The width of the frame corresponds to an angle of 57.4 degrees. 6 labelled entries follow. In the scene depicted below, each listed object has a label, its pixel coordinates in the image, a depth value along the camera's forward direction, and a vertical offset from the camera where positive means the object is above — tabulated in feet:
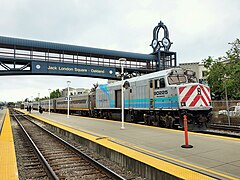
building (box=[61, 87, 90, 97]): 407.11 +26.08
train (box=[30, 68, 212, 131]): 37.85 +0.51
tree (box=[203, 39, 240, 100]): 74.74 +11.15
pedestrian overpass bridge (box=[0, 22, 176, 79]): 85.66 +19.55
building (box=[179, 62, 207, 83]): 210.38 +33.67
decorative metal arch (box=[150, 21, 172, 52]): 119.44 +34.03
